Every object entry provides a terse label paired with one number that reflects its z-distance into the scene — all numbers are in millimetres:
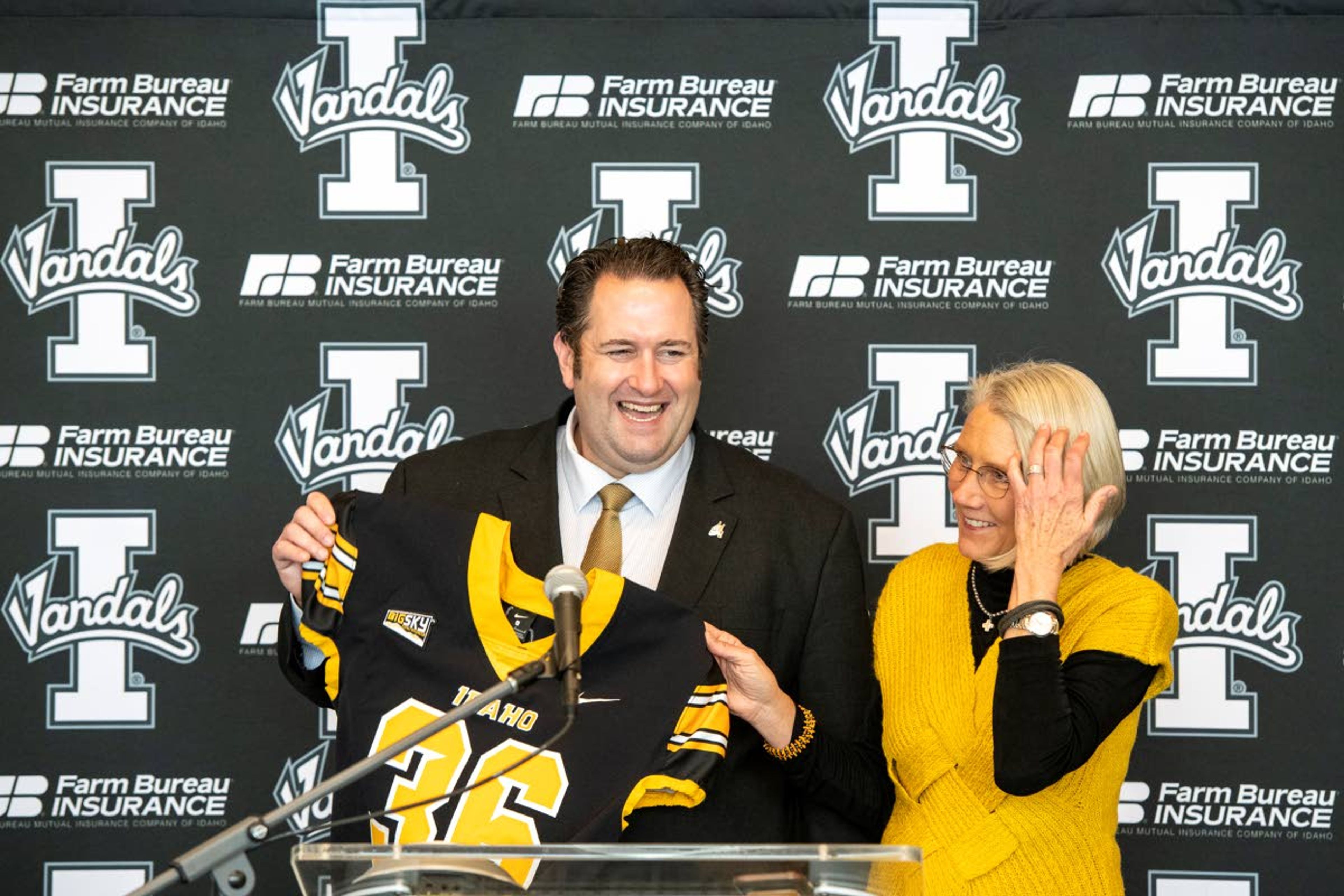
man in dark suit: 4103
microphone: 3587
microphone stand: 3529
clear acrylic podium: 3560
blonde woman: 3936
